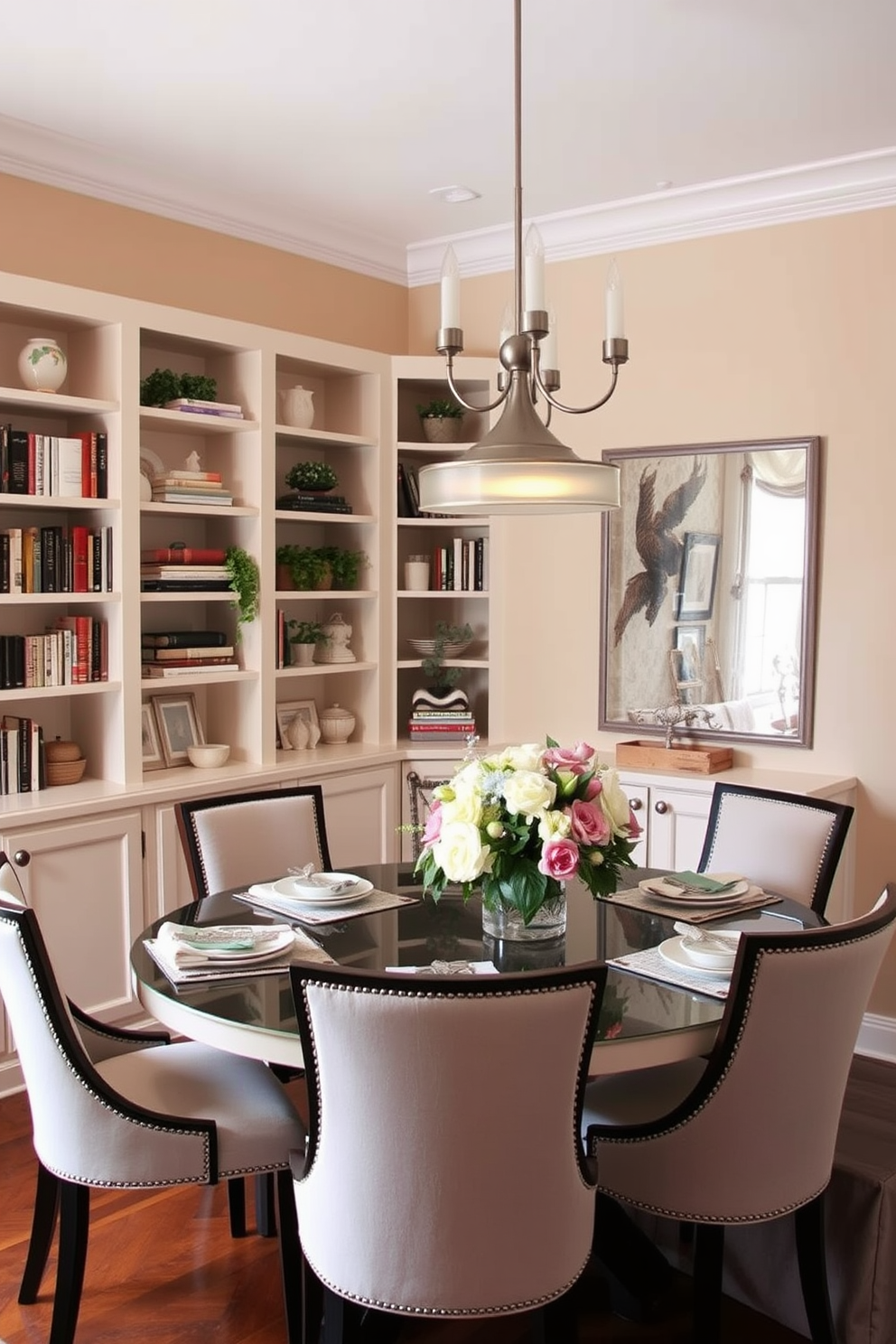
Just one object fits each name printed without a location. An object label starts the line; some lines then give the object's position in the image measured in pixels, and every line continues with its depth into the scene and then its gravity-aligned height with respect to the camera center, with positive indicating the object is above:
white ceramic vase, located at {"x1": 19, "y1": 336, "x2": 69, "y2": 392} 3.67 +0.69
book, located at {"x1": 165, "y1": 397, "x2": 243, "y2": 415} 4.05 +0.64
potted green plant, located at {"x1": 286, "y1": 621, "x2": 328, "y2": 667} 4.65 -0.18
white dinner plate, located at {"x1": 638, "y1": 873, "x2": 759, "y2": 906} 2.79 -0.68
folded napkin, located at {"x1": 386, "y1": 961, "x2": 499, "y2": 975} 2.25 -0.70
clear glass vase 2.54 -0.68
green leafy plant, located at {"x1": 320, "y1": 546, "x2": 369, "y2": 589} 4.66 +0.13
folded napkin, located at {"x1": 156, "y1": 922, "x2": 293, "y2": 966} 2.36 -0.69
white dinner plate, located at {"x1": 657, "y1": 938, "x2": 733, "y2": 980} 2.31 -0.70
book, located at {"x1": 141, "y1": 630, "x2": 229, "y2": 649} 4.12 -0.15
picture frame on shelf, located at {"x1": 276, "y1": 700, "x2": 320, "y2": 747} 4.67 -0.45
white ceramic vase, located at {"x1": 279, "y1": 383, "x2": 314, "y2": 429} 4.51 +0.70
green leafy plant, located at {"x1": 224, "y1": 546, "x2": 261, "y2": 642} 4.23 +0.05
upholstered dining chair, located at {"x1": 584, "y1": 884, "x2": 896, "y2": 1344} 2.06 -0.90
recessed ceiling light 4.17 +1.39
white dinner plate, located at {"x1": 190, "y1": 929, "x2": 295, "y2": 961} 2.36 -0.70
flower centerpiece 2.37 -0.46
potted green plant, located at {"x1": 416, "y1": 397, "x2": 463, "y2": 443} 4.82 +0.70
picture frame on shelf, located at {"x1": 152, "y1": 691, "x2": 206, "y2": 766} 4.25 -0.46
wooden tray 4.16 -0.55
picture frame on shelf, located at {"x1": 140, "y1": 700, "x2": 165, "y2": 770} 4.18 -0.49
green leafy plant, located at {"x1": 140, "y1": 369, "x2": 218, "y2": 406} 4.05 +0.70
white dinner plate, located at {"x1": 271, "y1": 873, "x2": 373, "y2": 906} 2.78 -0.69
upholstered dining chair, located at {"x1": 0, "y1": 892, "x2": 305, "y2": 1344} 2.18 -0.99
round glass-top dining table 2.09 -0.73
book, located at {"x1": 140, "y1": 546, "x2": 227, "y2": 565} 4.07 +0.13
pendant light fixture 2.29 +0.28
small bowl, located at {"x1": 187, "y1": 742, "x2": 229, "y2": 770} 4.20 -0.55
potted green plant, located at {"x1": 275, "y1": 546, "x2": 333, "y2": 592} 4.54 +0.10
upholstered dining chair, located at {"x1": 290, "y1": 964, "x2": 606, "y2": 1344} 1.79 -0.81
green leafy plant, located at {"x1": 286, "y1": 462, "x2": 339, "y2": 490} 4.49 +0.44
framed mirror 4.14 +0.04
